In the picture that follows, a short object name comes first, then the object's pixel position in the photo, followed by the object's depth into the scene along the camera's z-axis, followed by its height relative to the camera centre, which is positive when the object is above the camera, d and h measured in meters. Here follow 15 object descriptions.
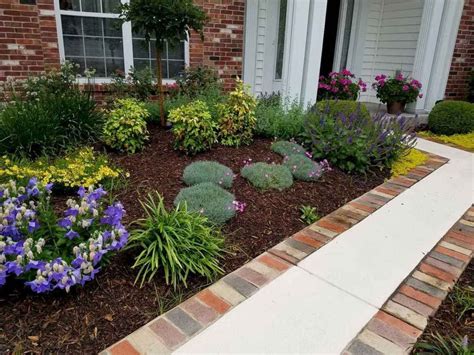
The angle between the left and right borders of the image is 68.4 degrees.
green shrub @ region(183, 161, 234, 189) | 3.14 -0.98
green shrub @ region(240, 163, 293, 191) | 3.29 -1.02
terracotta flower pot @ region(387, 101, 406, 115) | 6.89 -0.70
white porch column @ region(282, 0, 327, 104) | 5.14 +0.27
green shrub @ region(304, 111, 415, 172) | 3.88 -0.79
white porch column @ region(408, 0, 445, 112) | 6.67 +0.53
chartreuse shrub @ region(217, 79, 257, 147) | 4.03 -0.60
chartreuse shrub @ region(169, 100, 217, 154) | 3.60 -0.66
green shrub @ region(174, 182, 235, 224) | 2.66 -1.05
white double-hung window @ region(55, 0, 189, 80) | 5.39 +0.23
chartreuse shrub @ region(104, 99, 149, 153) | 3.61 -0.70
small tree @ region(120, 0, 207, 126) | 3.67 +0.44
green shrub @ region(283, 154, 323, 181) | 3.57 -1.00
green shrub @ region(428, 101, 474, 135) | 6.00 -0.75
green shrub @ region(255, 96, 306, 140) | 4.49 -0.71
